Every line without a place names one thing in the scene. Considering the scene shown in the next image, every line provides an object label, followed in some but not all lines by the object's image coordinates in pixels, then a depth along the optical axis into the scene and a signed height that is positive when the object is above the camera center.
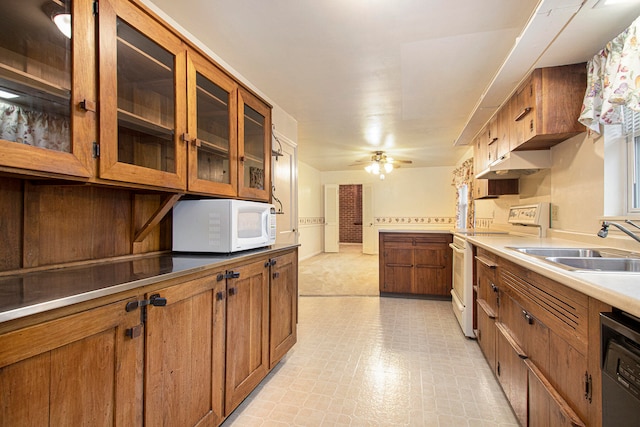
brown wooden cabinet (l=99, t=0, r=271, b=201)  1.16 +0.51
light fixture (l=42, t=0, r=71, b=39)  1.01 +0.69
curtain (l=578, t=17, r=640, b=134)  1.37 +0.68
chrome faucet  1.26 -0.08
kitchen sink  1.36 -0.24
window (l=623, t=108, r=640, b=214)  1.62 +0.32
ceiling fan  5.47 +1.00
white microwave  1.67 -0.08
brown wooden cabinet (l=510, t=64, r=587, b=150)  1.86 +0.74
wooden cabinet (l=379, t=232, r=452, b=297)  3.80 -0.68
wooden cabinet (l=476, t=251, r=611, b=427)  0.91 -0.55
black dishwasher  0.70 -0.40
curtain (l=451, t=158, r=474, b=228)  4.99 +0.61
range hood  2.41 +0.44
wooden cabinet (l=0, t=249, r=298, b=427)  0.73 -0.50
